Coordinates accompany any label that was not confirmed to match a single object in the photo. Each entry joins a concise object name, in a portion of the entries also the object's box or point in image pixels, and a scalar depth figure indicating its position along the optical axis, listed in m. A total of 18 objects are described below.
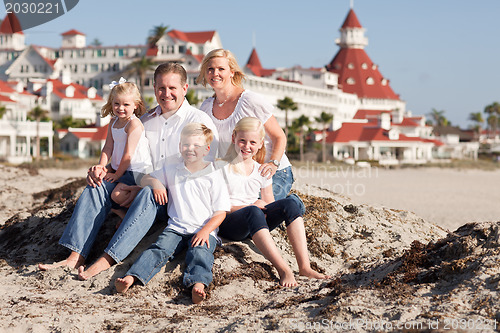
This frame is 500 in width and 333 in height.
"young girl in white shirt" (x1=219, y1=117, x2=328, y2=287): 5.50
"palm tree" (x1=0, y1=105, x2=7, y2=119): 44.84
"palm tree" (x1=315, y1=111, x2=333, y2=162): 50.67
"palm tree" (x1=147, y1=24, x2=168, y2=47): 68.88
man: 5.65
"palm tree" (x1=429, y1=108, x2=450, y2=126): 110.69
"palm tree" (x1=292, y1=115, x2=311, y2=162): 50.97
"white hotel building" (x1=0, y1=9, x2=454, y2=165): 64.75
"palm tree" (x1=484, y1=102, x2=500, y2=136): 107.75
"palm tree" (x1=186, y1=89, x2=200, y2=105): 48.95
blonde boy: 5.36
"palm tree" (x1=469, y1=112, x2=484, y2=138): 111.12
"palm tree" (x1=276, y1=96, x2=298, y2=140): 56.25
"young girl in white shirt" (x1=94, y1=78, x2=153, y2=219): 5.89
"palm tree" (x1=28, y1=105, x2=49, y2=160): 42.12
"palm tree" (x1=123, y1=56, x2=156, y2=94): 62.48
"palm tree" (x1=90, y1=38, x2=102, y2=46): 106.38
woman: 5.89
